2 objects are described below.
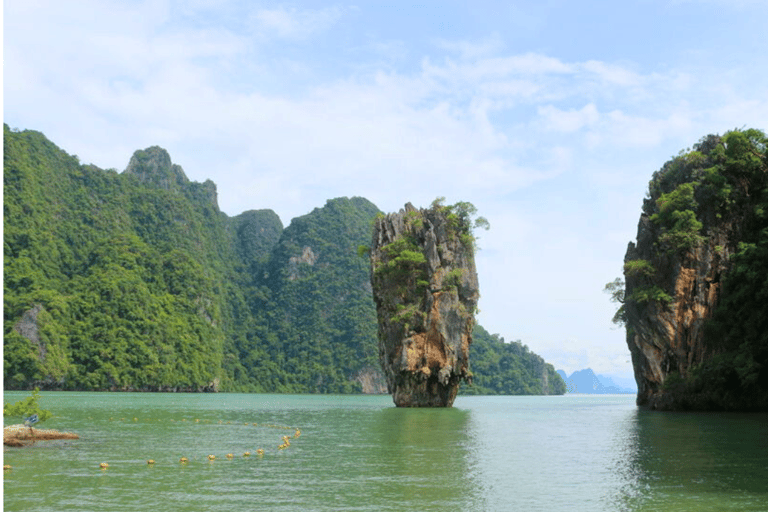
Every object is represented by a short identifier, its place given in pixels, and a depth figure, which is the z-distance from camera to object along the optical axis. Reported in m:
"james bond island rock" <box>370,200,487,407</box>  50.53
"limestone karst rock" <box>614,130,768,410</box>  42.97
